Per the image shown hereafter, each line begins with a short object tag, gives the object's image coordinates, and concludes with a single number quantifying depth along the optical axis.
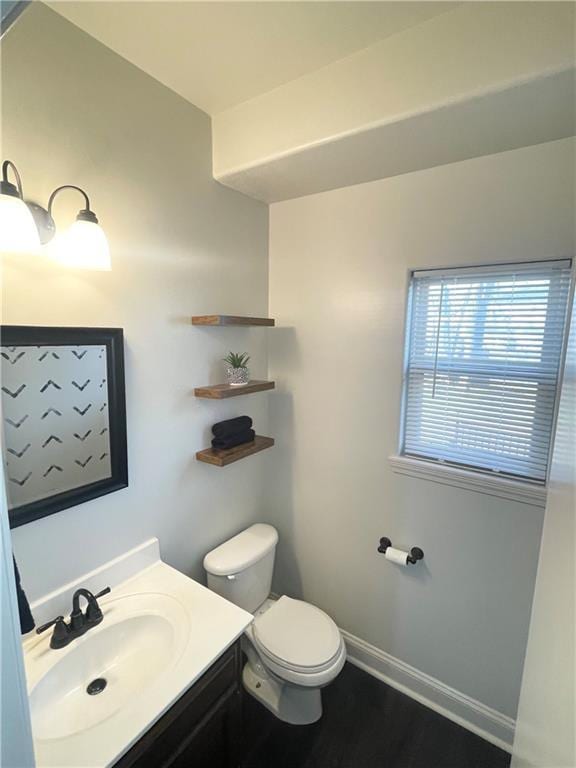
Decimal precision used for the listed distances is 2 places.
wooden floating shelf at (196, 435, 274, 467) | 1.60
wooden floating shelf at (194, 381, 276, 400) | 1.54
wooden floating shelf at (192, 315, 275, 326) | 1.50
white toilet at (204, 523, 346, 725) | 1.48
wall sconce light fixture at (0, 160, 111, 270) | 1.04
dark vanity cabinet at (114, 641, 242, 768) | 0.96
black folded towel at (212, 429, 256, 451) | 1.67
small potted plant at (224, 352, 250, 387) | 1.67
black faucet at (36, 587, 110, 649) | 1.11
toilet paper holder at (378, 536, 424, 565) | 1.63
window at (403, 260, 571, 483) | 1.34
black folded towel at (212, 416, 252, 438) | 1.67
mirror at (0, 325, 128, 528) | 1.03
